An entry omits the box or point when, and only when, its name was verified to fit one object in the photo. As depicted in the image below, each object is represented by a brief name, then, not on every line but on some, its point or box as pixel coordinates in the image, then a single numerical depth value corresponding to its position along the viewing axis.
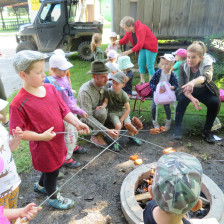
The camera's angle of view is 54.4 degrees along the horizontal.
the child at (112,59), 4.85
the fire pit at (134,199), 2.28
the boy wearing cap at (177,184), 1.11
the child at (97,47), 6.34
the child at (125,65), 4.50
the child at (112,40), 6.31
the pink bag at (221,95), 4.21
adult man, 3.46
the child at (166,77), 3.87
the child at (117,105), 3.60
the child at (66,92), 2.88
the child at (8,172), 1.73
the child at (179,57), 4.74
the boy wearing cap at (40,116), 1.90
